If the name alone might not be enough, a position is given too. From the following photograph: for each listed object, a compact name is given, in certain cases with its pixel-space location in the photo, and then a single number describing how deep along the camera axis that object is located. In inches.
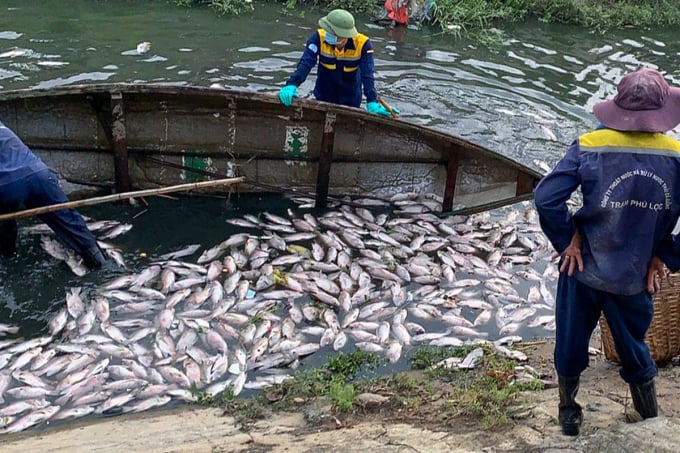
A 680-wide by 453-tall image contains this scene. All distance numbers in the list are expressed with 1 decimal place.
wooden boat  291.4
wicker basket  180.1
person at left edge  233.0
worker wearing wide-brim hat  132.2
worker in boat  305.6
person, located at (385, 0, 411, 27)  601.3
